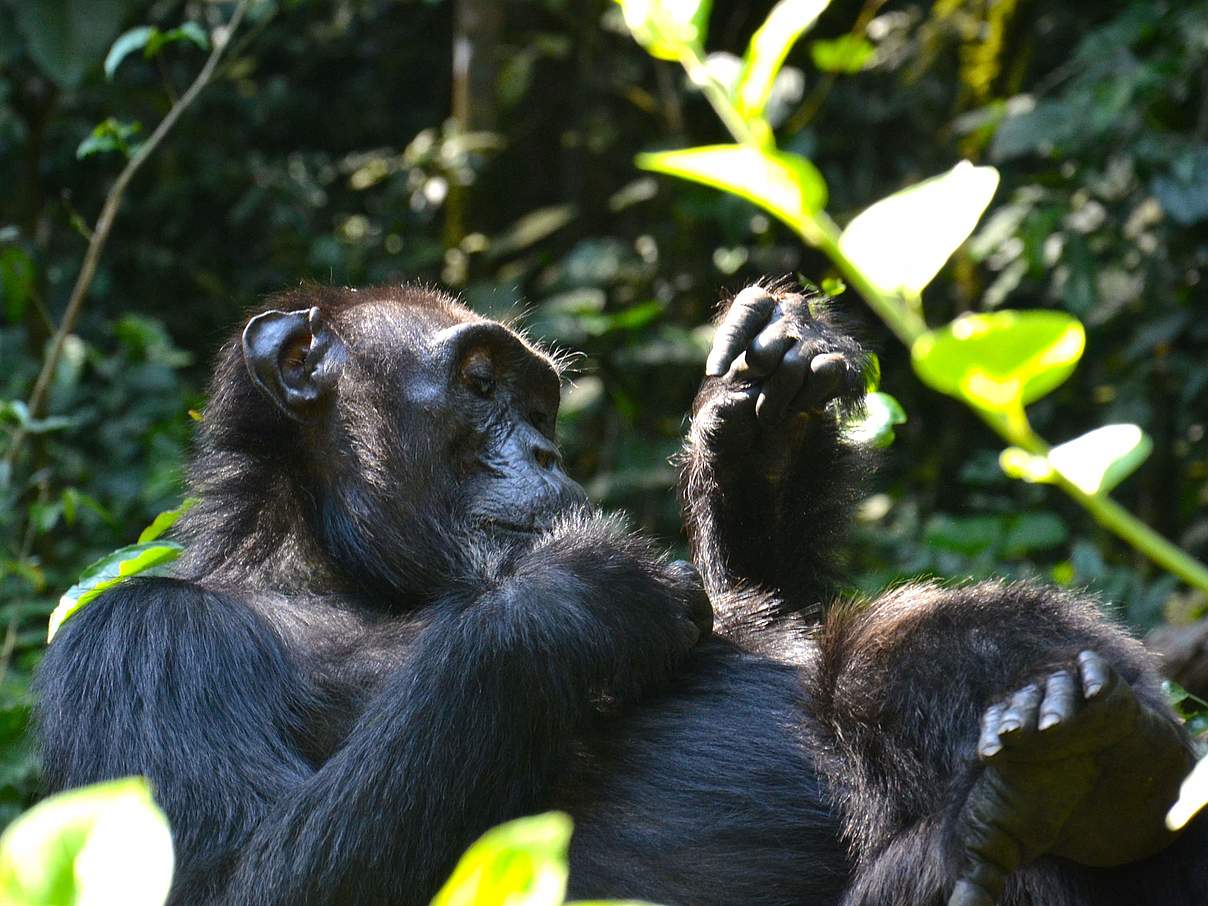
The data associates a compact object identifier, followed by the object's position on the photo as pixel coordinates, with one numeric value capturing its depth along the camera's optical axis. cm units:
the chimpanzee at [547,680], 569
